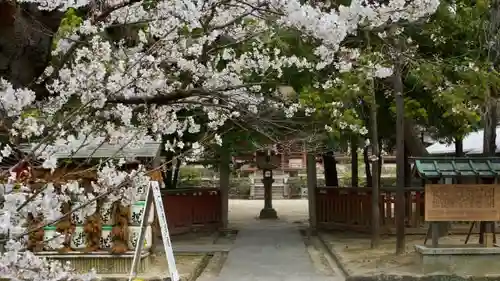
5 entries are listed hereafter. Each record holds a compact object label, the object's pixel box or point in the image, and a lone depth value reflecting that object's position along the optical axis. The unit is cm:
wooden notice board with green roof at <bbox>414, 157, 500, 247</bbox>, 1120
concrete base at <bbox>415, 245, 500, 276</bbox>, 1102
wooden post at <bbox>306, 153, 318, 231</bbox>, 1867
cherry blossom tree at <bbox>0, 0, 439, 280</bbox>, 406
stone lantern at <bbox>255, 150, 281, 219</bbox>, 2494
